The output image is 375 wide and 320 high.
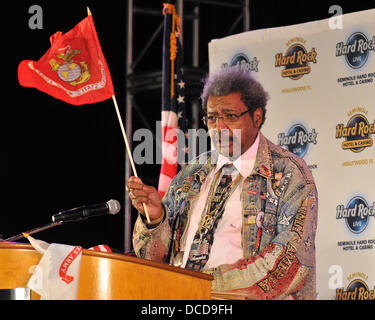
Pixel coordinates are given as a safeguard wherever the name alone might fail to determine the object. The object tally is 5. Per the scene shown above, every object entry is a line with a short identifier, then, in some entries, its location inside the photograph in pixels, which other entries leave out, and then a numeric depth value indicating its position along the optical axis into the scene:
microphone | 5.26
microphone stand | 5.26
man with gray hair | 5.84
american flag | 10.10
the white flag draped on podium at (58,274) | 4.55
